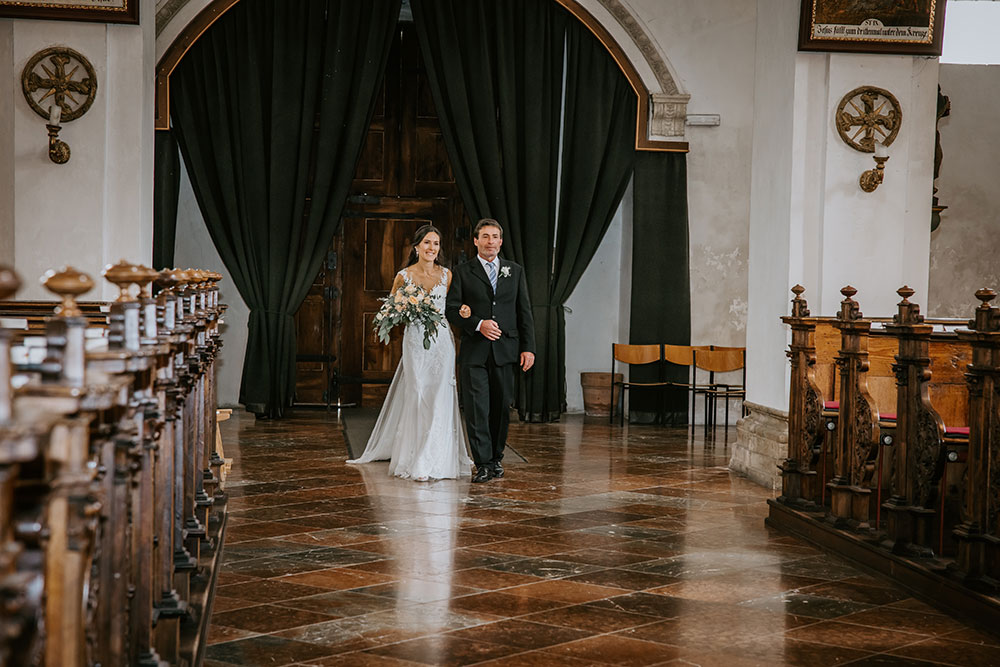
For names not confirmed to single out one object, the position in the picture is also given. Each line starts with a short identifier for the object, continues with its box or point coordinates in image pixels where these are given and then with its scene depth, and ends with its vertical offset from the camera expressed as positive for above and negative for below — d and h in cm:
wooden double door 1073 +91
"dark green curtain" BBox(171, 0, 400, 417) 986 +165
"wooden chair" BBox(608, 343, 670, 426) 1003 -21
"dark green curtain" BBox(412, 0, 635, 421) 1012 +179
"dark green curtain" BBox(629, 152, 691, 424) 1020 +65
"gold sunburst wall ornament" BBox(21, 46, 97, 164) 718 +150
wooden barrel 1064 -59
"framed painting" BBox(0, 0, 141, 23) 709 +198
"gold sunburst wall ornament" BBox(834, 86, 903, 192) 671 +129
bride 674 -46
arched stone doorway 1012 +240
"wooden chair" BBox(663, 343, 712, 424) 1001 -20
